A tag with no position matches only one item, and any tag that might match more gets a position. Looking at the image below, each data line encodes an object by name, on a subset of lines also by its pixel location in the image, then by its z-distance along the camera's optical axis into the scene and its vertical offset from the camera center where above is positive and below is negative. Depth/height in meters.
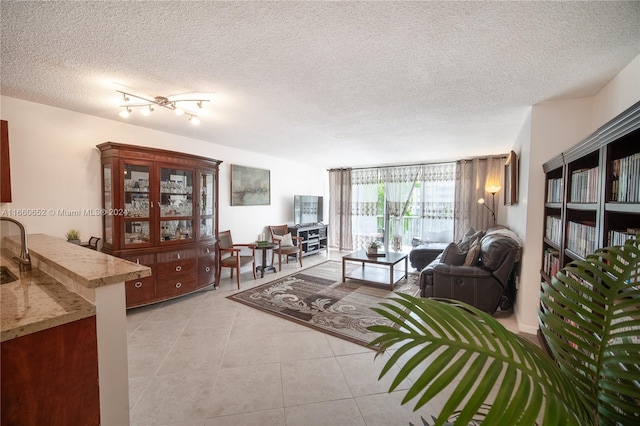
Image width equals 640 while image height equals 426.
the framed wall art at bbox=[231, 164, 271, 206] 4.78 +0.32
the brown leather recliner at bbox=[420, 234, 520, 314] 2.87 -0.84
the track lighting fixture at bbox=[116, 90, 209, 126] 2.50 +0.99
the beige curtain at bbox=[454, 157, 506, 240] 5.34 +0.26
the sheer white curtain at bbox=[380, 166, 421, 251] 6.33 +0.27
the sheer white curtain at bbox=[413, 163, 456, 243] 5.92 +0.05
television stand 5.89 -0.81
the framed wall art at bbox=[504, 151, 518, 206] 3.38 +0.35
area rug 2.83 -1.30
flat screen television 6.04 -0.15
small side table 4.54 -0.81
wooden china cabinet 3.05 -0.19
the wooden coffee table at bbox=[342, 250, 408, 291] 4.07 -1.21
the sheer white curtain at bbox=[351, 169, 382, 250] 6.80 -0.10
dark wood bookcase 1.21 +0.08
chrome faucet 1.57 -0.34
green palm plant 0.53 -0.37
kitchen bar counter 0.98 -0.43
